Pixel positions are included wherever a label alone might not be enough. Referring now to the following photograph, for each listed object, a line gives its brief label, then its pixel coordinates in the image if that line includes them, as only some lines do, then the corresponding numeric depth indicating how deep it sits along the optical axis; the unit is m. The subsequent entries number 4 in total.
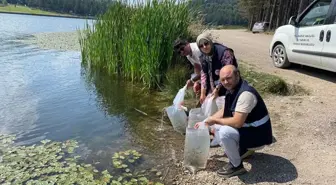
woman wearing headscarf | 5.07
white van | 8.13
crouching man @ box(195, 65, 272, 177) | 4.02
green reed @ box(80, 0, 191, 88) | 9.25
